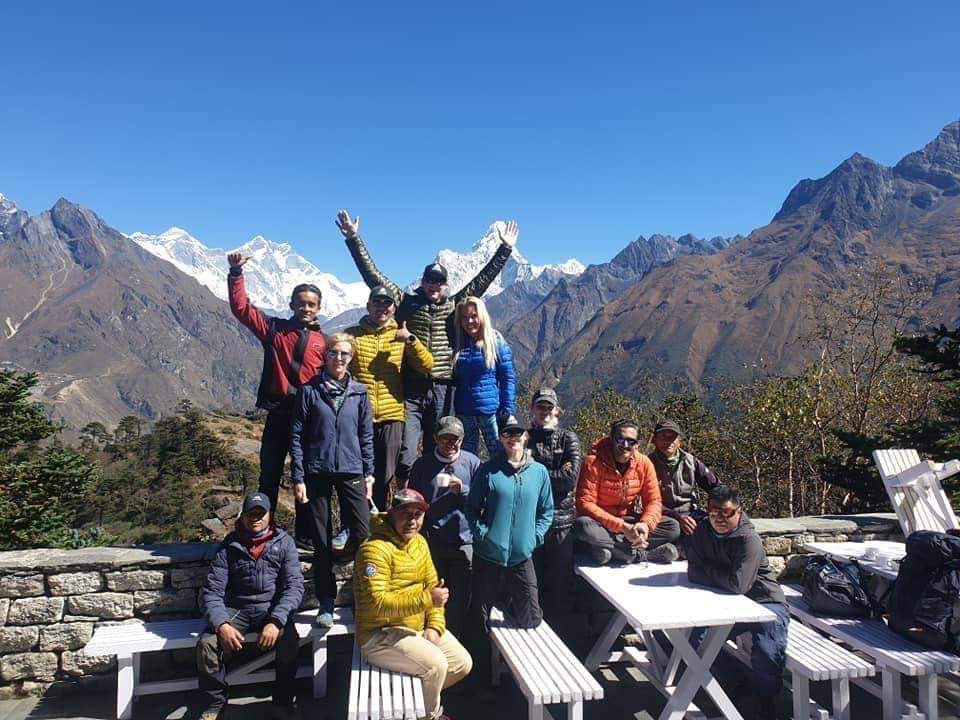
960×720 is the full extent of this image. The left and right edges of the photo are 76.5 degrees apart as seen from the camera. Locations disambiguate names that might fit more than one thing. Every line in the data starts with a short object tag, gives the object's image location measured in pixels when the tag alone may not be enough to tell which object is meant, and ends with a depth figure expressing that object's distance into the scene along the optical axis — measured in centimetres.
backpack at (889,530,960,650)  460
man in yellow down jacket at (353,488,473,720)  411
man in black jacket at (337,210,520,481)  588
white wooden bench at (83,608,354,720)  459
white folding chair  621
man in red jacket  542
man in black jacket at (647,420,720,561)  561
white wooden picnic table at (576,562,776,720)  403
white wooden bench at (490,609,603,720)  375
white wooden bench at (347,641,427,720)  366
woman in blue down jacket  584
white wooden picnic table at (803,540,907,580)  548
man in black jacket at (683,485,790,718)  450
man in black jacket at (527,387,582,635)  523
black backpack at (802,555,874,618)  514
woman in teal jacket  466
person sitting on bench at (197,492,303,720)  442
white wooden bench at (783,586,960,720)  433
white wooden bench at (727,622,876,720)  429
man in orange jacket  515
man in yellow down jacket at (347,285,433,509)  561
